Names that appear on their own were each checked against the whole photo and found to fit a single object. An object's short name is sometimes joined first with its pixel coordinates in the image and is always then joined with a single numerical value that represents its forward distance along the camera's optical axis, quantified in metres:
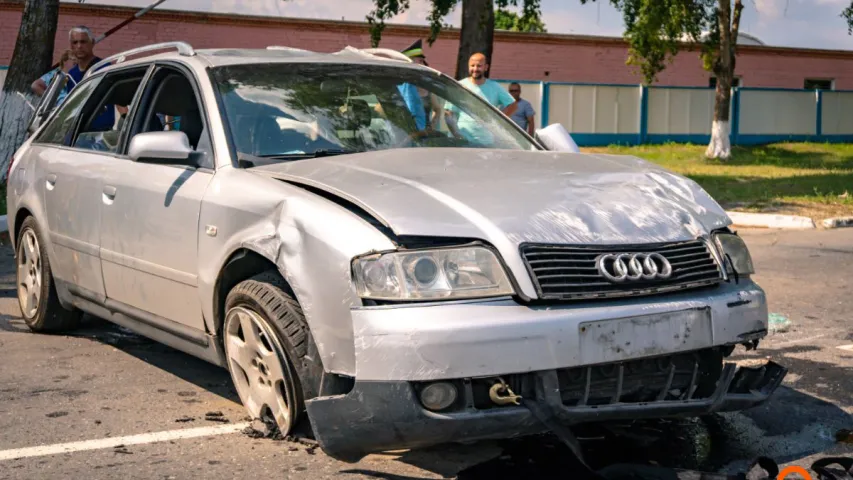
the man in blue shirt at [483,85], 11.37
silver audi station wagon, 3.67
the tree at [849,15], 29.52
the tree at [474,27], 17.38
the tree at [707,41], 26.33
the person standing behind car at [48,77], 10.13
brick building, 29.45
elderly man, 9.81
